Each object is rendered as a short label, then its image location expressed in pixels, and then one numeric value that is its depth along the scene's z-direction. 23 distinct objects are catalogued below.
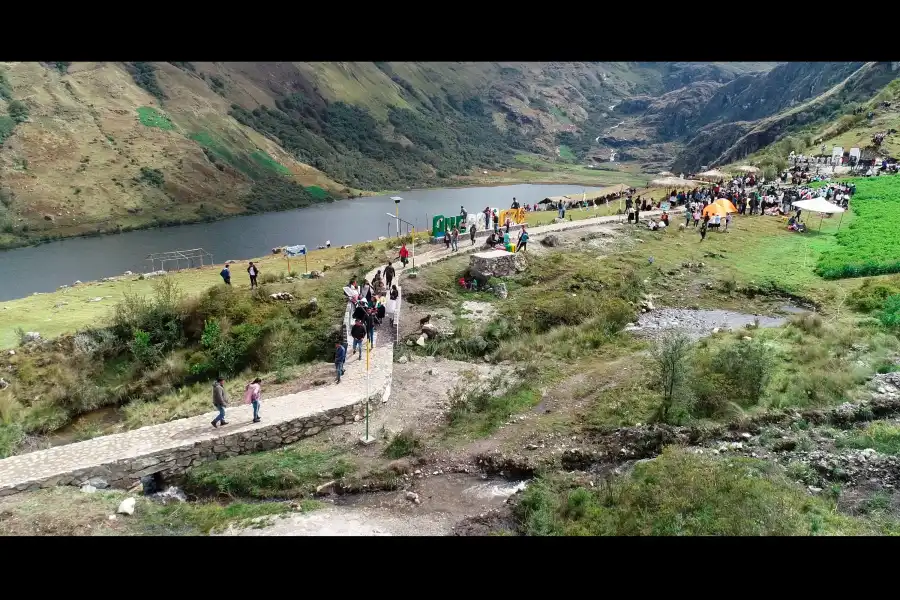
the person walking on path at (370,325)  19.31
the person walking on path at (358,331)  18.70
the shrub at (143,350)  22.39
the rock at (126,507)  12.02
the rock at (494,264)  27.56
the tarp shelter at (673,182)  55.91
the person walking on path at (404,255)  28.02
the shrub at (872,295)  22.83
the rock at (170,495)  13.62
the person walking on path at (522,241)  30.62
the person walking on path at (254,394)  15.15
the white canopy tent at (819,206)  33.81
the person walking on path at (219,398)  15.01
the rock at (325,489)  13.13
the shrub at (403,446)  14.23
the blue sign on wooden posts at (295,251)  33.38
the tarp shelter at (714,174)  56.47
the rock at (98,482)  13.62
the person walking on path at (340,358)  17.28
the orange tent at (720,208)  36.33
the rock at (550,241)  33.34
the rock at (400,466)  13.51
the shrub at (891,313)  19.89
